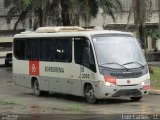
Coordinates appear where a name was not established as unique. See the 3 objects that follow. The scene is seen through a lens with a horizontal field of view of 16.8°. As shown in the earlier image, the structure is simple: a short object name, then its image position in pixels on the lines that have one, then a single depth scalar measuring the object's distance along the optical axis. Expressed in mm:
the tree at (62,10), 36312
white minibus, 18562
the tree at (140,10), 27094
